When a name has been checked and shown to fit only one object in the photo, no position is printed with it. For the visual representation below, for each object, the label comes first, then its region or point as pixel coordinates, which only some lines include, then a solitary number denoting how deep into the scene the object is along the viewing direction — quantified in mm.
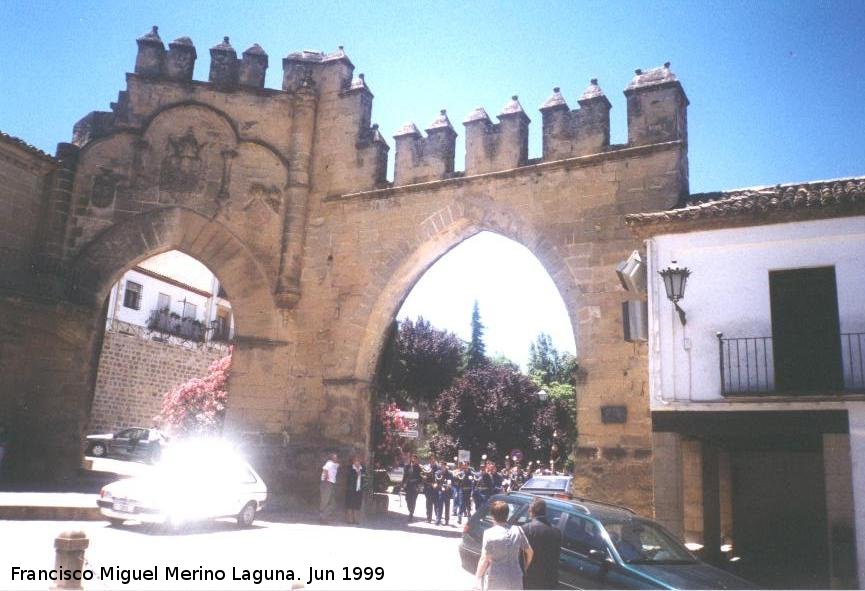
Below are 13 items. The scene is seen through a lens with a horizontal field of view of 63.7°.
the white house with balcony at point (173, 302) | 27264
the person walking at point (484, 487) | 16547
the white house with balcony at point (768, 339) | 8219
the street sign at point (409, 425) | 22333
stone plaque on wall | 10523
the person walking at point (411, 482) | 14148
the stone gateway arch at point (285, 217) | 11984
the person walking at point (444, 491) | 14539
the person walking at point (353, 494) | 12305
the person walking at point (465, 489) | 15912
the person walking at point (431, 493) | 14609
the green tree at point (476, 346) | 49656
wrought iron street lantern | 9133
